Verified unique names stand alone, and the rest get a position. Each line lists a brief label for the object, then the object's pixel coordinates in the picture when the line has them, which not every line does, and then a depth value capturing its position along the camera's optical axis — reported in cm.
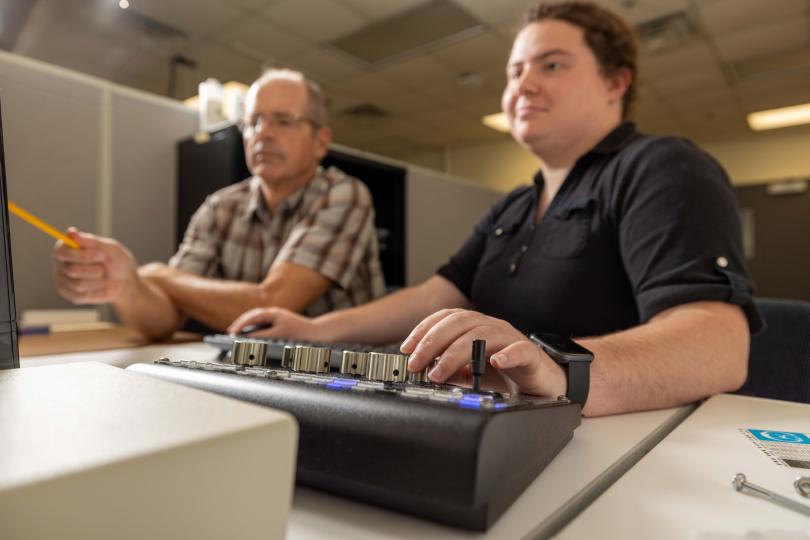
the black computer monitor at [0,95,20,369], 30
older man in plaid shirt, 101
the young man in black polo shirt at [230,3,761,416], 43
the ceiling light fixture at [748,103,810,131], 454
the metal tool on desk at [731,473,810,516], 26
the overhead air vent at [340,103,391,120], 464
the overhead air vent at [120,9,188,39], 289
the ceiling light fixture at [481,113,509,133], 500
